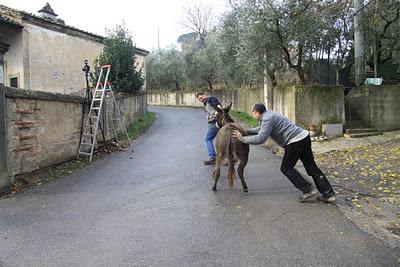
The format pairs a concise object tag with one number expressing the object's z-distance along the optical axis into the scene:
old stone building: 16.52
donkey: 6.36
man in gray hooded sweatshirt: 5.87
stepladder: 10.26
